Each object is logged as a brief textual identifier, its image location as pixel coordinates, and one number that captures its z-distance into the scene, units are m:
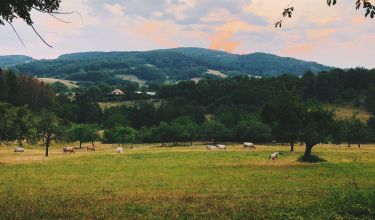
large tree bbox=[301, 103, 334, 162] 60.88
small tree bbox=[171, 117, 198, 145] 141.38
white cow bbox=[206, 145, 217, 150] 108.75
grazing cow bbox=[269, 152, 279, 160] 69.12
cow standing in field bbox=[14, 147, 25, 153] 101.36
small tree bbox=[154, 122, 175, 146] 140.38
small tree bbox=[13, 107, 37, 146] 75.82
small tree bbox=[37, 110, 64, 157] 94.38
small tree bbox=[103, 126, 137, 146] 135.50
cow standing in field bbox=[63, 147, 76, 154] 100.50
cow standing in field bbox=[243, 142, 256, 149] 111.49
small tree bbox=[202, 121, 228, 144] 142.62
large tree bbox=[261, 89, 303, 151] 63.03
